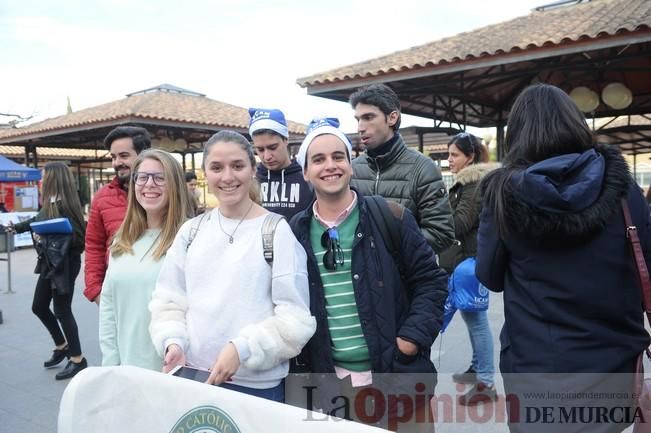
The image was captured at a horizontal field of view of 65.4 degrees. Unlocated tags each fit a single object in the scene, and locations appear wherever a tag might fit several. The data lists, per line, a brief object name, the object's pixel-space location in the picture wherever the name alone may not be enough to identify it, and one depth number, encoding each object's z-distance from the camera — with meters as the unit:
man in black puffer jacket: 2.54
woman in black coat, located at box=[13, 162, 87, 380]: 4.17
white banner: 1.34
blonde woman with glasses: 2.14
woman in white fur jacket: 1.65
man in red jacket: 2.76
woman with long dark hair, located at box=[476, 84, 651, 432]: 1.48
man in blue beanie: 2.79
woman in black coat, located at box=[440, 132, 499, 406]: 3.28
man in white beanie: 1.75
